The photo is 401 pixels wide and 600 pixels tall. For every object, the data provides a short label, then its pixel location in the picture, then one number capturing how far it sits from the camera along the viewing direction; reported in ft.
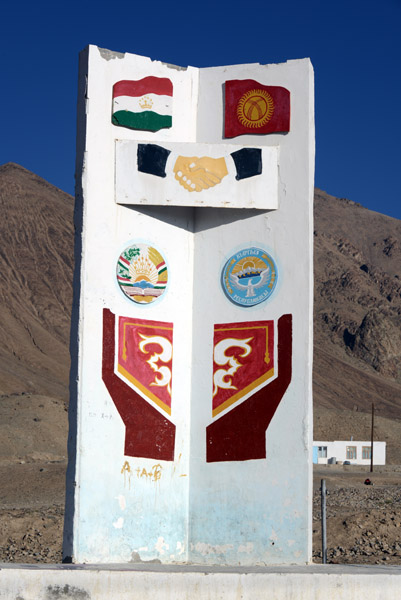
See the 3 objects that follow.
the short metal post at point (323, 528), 43.82
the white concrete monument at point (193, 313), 37.22
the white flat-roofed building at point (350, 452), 230.27
